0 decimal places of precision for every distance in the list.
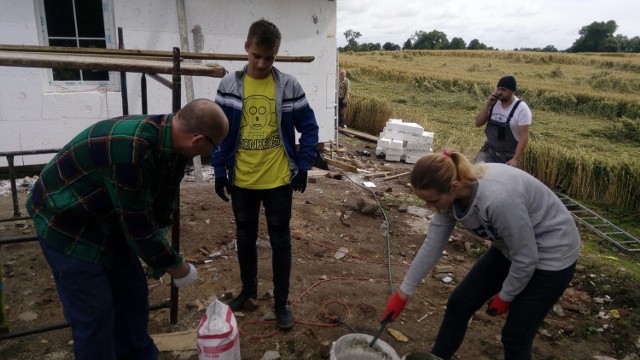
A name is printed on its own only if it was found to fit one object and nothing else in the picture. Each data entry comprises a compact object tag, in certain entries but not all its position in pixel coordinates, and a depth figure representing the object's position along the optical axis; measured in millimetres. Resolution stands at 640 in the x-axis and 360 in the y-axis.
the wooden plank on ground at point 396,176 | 7883
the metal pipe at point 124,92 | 3018
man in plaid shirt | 1708
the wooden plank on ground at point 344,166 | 8023
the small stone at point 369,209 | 5809
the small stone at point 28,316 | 3105
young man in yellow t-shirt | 2816
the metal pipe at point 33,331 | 2643
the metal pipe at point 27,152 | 3973
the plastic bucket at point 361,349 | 2465
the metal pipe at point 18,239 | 2479
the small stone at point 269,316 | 3232
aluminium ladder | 5812
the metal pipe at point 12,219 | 4175
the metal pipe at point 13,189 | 4137
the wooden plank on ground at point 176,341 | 2887
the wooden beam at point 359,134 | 11230
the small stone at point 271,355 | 2858
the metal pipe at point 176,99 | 2650
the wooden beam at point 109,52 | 2811
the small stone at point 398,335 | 3225
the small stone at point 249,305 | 3318
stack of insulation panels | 9352
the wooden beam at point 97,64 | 2299
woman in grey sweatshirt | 2010
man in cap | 4840
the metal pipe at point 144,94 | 3059
